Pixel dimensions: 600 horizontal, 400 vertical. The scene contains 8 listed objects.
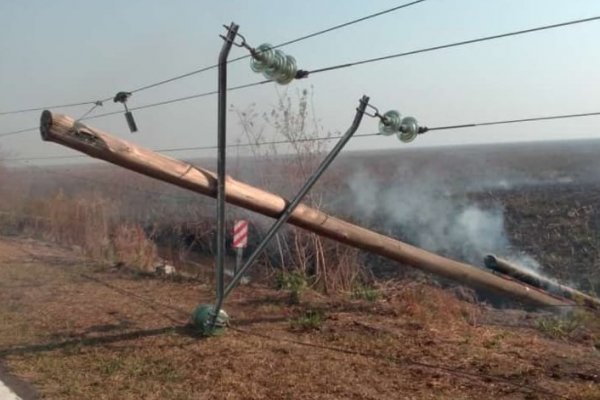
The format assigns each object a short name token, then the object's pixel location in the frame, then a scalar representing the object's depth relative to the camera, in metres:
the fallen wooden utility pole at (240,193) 5.36
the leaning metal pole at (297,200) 6.15
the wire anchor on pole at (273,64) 5.70
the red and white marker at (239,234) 8.84
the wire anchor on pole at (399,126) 6.27
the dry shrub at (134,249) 11.92
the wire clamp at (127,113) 6.73
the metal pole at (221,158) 5.87
